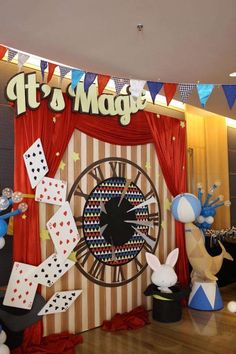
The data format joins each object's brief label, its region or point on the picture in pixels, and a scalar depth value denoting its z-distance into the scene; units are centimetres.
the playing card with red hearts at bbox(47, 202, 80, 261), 325
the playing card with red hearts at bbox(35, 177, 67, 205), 317
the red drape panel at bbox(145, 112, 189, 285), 430
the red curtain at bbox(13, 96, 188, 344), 305
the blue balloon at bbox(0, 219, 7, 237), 259
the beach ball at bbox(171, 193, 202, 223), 401
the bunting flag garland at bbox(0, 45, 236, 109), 289
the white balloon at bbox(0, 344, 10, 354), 257
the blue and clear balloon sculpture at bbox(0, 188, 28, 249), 262
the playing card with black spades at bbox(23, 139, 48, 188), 309
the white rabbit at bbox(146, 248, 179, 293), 371
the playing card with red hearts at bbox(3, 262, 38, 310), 294
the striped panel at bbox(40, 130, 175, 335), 326
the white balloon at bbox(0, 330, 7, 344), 266
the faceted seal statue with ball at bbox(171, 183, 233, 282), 403
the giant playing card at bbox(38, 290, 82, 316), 314
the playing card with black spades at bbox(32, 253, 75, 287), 310
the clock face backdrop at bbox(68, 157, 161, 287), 354
